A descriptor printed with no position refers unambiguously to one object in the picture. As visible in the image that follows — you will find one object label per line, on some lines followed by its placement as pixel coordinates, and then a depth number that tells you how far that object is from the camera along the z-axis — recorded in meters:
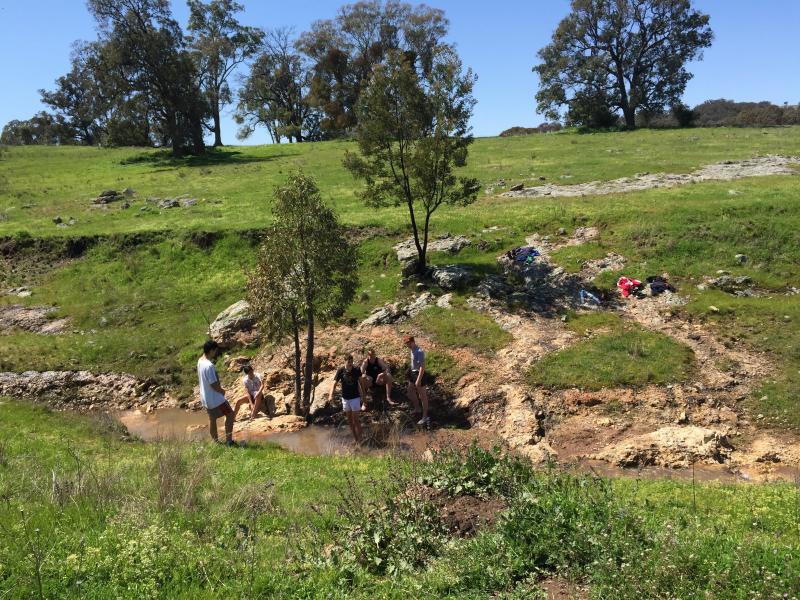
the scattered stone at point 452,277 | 20.28
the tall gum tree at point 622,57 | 59.44
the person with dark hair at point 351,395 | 13.53
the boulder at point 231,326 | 20.34
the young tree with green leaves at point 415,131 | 19.95
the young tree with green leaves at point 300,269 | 15.45
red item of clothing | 18.64
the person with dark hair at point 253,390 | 15.66
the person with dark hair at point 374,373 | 15.22
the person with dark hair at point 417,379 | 14.43
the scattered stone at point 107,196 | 36.44
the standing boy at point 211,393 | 12.32
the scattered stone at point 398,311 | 19.23
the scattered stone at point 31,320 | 22.67
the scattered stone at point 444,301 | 19.30
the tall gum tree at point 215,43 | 62.66
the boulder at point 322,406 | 15.81
